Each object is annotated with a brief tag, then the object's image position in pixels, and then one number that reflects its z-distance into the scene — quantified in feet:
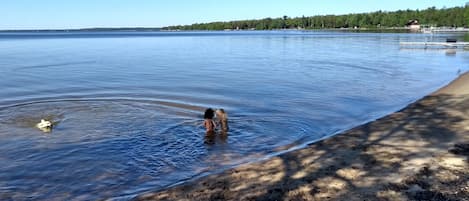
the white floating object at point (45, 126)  51.37
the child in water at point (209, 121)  48.57
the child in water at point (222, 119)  49.96
